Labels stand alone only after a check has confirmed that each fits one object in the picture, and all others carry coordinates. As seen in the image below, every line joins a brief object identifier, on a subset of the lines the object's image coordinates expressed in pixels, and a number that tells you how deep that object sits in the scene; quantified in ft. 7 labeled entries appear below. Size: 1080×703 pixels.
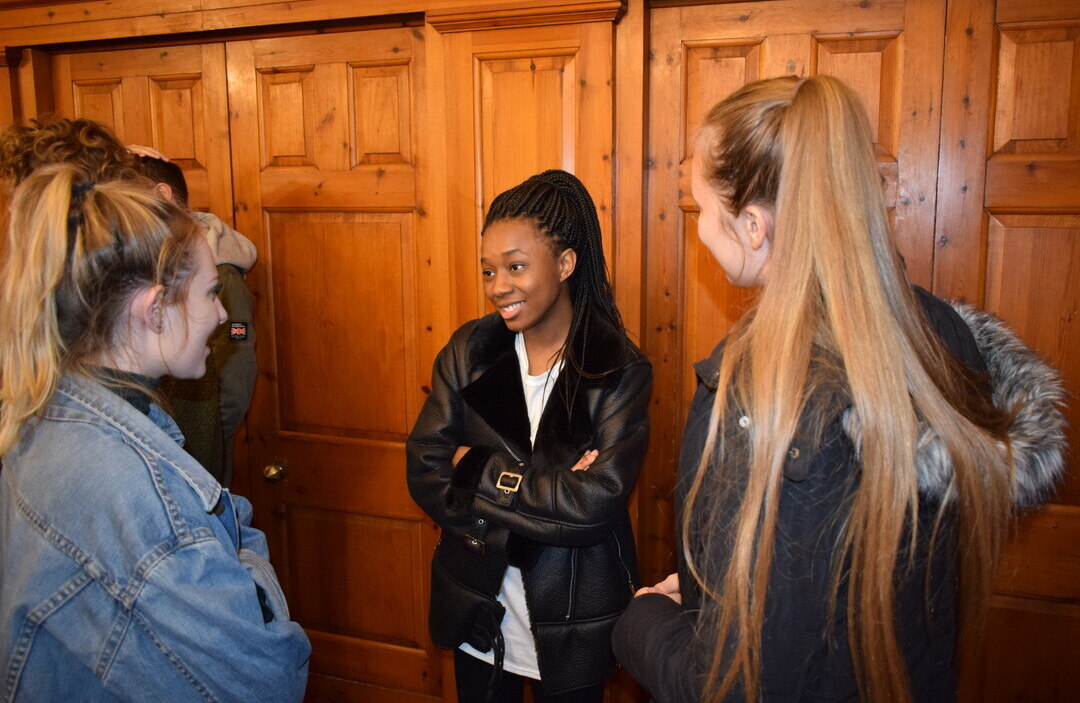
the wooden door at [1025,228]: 6.13
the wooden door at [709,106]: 6.40
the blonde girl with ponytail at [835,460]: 2.98
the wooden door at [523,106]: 6.79
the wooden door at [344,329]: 7.86
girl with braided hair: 5.22
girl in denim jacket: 3.10
